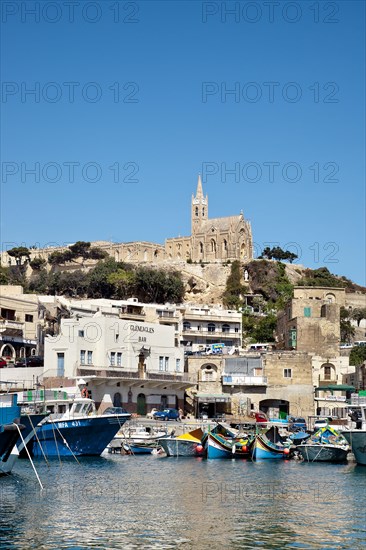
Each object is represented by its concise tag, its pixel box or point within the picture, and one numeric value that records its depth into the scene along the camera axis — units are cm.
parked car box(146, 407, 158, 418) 6944
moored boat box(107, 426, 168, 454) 5688
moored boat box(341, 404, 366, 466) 5022
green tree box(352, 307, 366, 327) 12162
